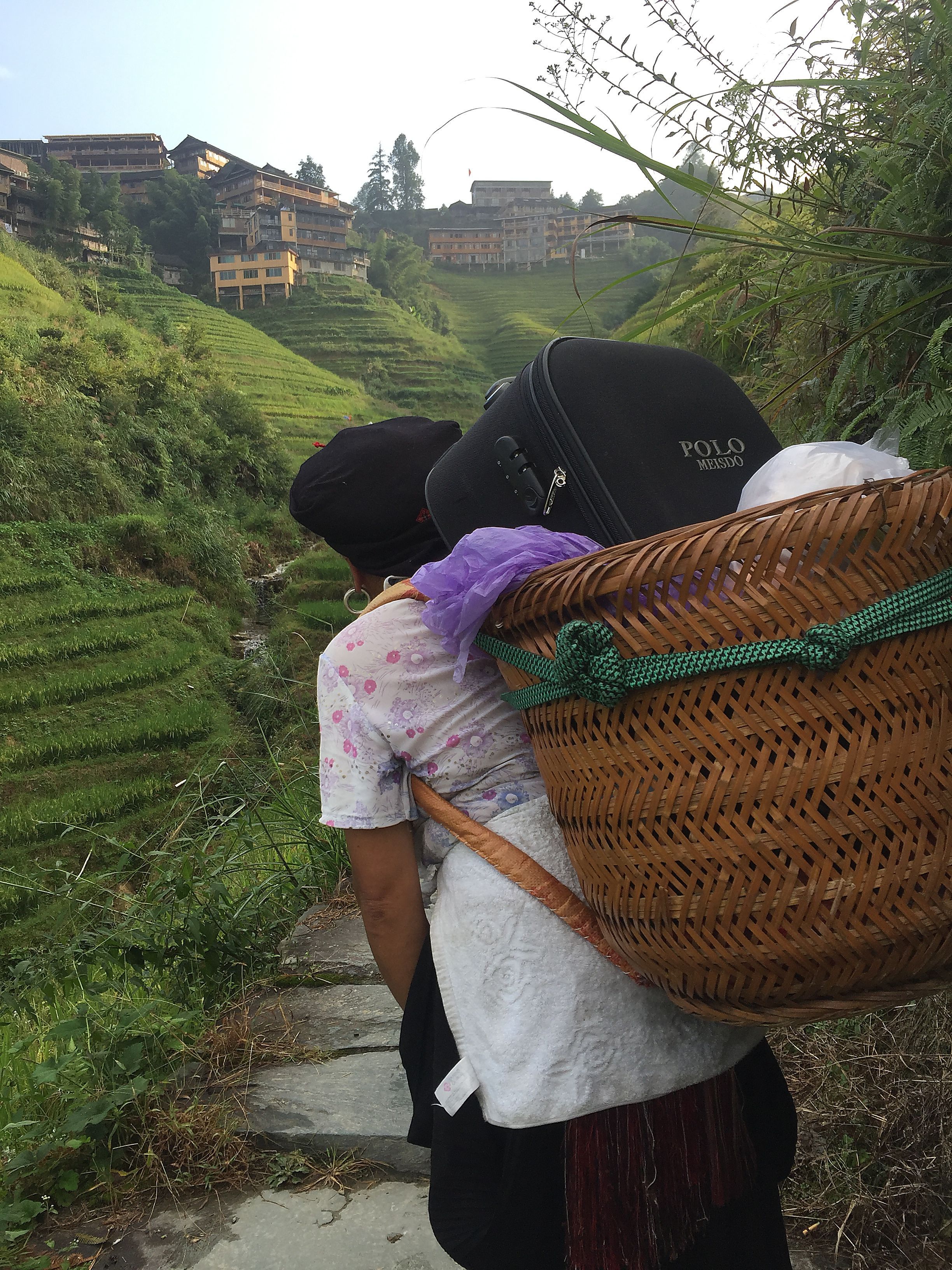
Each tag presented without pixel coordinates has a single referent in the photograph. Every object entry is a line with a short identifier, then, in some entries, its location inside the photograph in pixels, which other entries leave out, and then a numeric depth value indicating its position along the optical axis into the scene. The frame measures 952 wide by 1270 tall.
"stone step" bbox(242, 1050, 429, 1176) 1.61
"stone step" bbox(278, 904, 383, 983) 2.25
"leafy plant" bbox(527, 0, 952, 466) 1.07
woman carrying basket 0.76
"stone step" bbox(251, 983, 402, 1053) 1.96
